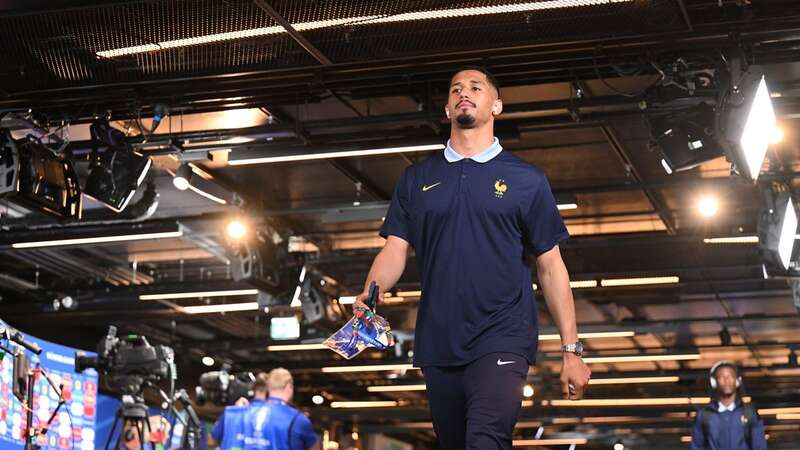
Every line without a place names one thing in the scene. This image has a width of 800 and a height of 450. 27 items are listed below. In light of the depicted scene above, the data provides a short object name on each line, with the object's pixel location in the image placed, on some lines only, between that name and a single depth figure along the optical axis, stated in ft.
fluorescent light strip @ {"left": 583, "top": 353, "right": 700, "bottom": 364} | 51.96
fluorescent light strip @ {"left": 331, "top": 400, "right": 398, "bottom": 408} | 70.44
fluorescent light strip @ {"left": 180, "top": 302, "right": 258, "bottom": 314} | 43.78
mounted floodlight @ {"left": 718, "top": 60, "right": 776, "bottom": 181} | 22.52
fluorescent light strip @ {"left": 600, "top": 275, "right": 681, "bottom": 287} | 41.29
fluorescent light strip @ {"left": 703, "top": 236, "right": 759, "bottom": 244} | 35.30
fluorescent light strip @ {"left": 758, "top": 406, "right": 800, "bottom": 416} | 66.85
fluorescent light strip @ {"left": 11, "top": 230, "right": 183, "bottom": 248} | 33.91
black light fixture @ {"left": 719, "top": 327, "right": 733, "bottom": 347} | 51.01
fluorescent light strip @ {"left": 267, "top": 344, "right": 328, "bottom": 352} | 52.20
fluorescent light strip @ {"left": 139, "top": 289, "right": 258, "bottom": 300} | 40.63
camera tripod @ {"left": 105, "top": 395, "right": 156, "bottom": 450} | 25.99
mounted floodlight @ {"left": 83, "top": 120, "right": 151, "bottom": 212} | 26.78
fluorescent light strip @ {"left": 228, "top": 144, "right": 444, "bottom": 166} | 26.53
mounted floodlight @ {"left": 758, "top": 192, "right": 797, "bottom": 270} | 30.32
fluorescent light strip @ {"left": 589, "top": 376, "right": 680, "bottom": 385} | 56.65
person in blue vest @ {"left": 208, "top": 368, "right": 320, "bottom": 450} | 21.85
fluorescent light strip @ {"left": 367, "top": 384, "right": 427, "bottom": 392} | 64.13
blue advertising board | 32.07
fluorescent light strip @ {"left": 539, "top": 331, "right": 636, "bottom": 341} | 47.32
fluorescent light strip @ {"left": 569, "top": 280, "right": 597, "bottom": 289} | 41.19
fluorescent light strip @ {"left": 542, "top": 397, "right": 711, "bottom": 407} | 62.34
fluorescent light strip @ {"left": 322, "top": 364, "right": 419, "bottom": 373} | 53.78
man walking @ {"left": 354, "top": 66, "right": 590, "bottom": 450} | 10.41
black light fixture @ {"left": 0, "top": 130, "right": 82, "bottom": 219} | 24.70
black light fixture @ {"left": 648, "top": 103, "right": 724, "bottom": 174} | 24.41
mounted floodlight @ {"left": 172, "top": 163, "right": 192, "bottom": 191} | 29.84
